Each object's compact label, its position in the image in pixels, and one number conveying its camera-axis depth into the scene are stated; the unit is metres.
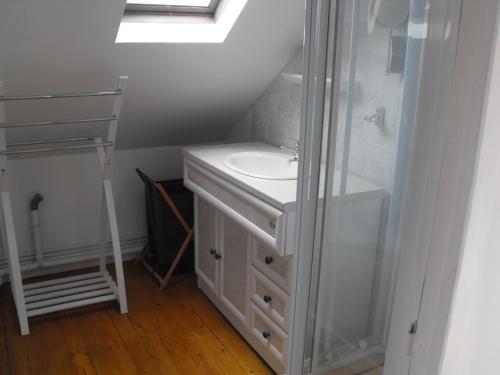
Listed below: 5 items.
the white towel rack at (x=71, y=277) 2.20
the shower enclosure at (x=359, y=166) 0.70
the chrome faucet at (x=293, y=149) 2.47
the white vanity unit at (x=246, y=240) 1.87
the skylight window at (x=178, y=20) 2.13
